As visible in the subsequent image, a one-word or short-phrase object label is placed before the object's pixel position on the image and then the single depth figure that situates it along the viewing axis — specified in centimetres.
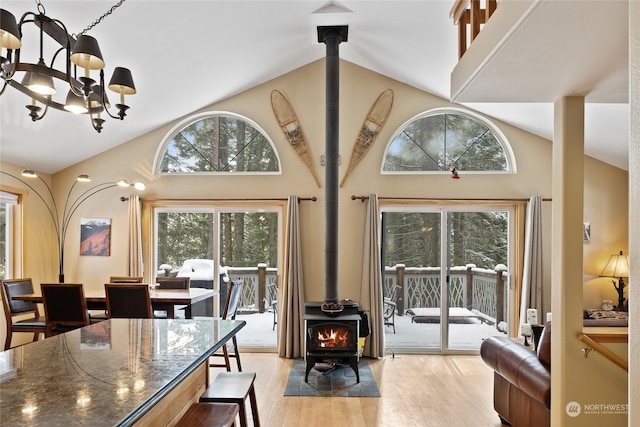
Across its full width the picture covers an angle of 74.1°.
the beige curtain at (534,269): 513
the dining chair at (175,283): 488
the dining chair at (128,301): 383
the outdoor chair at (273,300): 544
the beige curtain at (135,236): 528
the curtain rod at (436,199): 526
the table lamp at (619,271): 489
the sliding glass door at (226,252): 549
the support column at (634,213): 82
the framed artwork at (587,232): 514
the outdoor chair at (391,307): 538
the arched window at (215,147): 549
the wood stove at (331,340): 432
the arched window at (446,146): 542
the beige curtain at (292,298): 513
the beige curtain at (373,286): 512
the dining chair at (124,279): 471
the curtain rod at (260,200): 530
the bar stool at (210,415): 181
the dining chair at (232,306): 422
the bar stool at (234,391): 211
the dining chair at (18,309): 416
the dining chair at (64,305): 392
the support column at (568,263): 265
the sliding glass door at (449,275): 541
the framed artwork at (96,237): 543
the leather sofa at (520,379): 282
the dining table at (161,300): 414
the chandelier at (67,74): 183
